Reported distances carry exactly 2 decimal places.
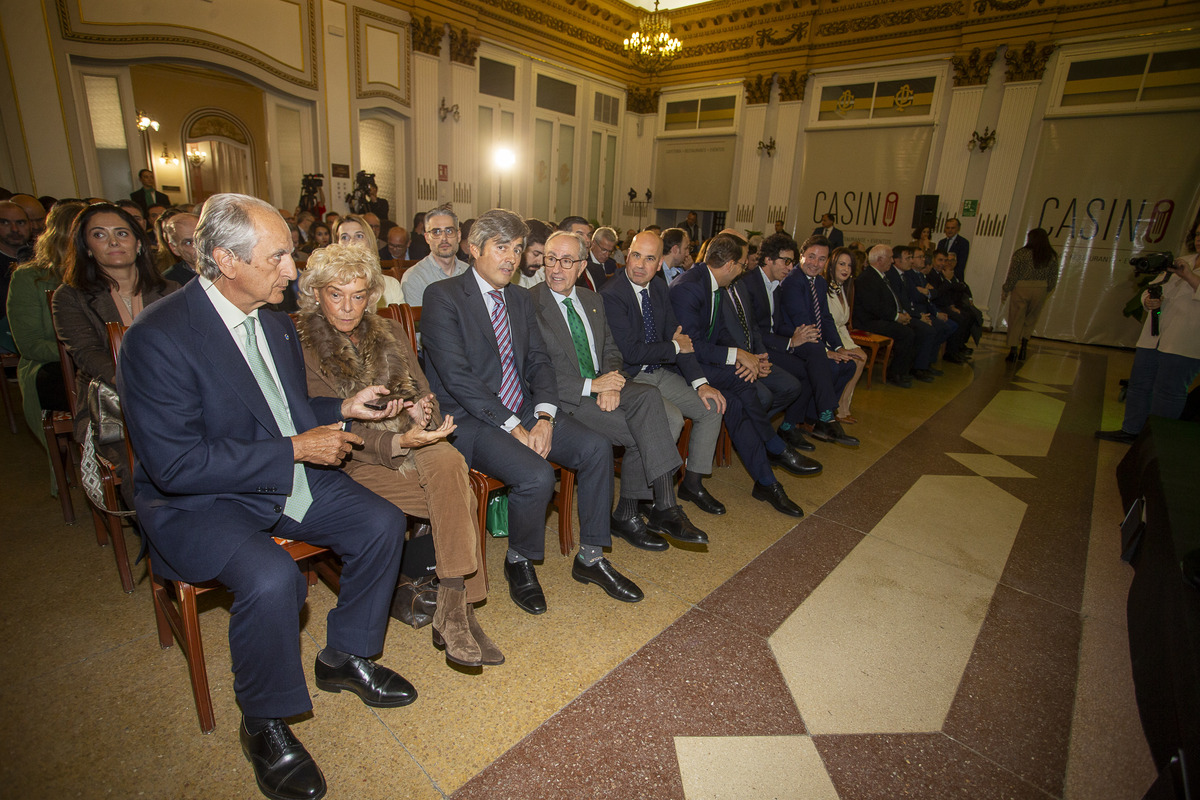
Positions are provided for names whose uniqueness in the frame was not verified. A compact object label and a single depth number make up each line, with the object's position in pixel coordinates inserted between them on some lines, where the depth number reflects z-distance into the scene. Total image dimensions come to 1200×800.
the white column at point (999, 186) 8.62
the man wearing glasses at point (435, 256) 3.38
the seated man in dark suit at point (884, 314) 5.46
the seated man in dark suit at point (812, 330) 3.84
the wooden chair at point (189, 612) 1.46
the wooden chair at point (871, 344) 5.18
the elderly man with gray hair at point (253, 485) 1.38
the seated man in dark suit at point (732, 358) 3.08
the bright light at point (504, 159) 10.62
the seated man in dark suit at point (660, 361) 2.95
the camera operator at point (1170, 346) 3.76
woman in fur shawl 1.78
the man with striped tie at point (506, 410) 2.13
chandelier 10.04
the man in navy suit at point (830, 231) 10.03
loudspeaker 9.29
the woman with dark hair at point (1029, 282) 6.91
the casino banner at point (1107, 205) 7.80
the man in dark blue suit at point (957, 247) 8.94
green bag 2.55
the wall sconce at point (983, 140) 8.86
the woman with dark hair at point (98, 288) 2.13
